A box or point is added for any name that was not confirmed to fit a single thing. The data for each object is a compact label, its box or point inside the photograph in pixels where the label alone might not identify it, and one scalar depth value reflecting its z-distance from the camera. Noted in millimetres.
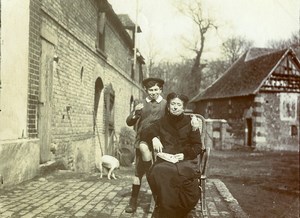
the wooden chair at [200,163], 5105
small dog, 8862
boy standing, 5637
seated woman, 4641
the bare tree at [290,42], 43344
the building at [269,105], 28188
